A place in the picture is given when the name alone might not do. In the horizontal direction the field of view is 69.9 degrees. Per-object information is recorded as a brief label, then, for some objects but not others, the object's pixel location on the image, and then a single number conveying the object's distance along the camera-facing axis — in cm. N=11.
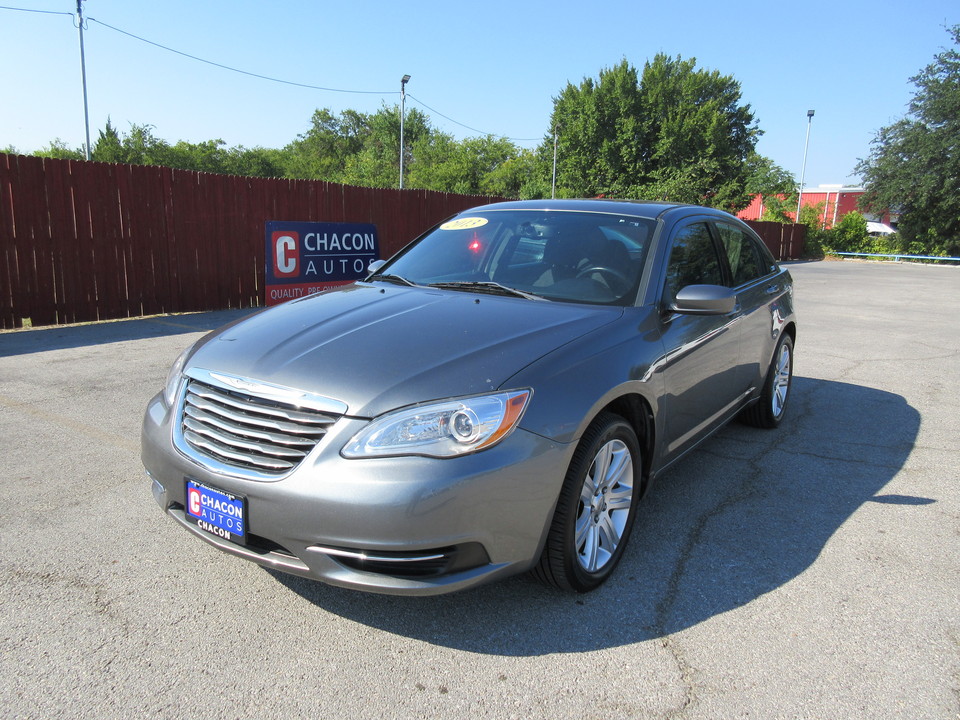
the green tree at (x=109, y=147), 6462
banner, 973
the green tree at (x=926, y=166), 3850
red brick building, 6531
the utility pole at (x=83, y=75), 3309
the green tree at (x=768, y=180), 4553
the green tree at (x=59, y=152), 6775
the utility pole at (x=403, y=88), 3829
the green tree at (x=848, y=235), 4106
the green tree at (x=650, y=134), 4675
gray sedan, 223
